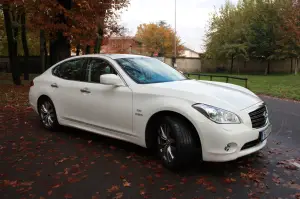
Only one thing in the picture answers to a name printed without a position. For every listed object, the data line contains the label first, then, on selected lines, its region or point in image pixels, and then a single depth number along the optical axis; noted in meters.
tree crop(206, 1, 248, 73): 35.72
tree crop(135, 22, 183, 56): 51.72
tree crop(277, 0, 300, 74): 28.34
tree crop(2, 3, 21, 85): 16.08
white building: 87.81
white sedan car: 3.85
